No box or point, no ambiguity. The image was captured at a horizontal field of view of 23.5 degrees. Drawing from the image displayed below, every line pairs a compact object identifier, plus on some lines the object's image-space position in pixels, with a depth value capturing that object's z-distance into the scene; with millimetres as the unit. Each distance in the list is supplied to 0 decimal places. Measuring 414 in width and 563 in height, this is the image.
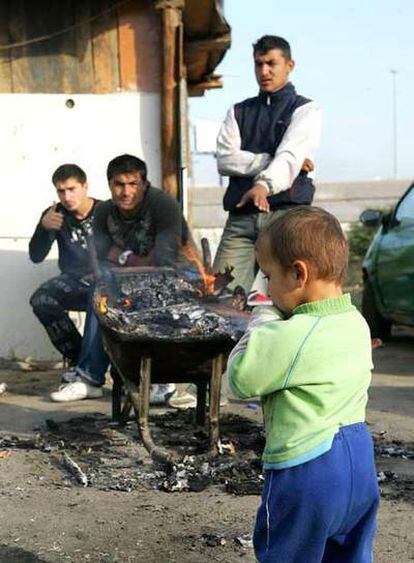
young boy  2777
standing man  6453
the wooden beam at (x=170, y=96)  8383
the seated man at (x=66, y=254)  7652
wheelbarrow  5215
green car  8953
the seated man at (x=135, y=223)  6602
